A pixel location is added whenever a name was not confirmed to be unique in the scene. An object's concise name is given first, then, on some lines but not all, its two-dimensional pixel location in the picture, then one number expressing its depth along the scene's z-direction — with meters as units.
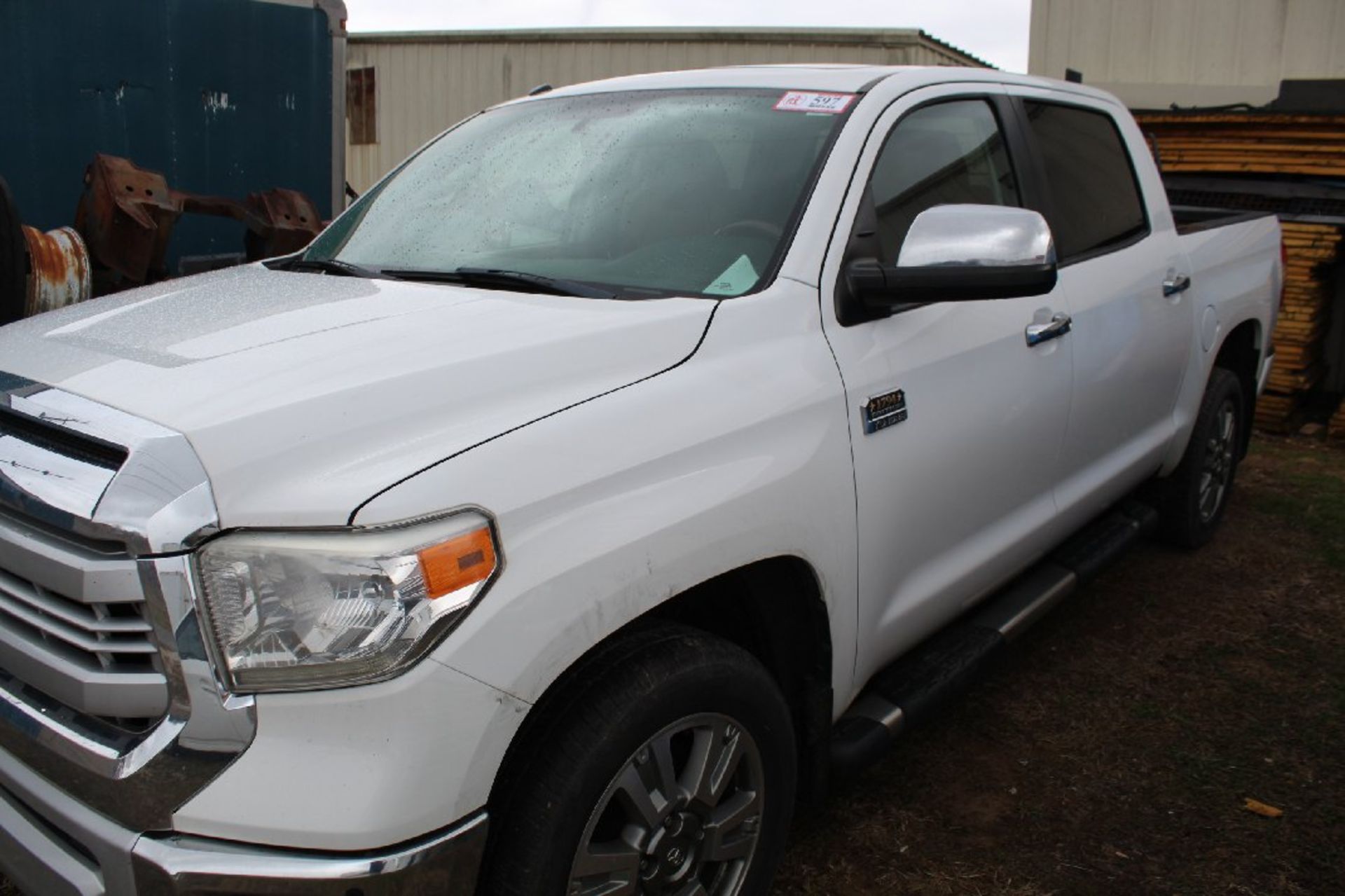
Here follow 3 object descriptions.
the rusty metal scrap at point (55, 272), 4.71
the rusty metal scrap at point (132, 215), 5.01
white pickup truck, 1.62
